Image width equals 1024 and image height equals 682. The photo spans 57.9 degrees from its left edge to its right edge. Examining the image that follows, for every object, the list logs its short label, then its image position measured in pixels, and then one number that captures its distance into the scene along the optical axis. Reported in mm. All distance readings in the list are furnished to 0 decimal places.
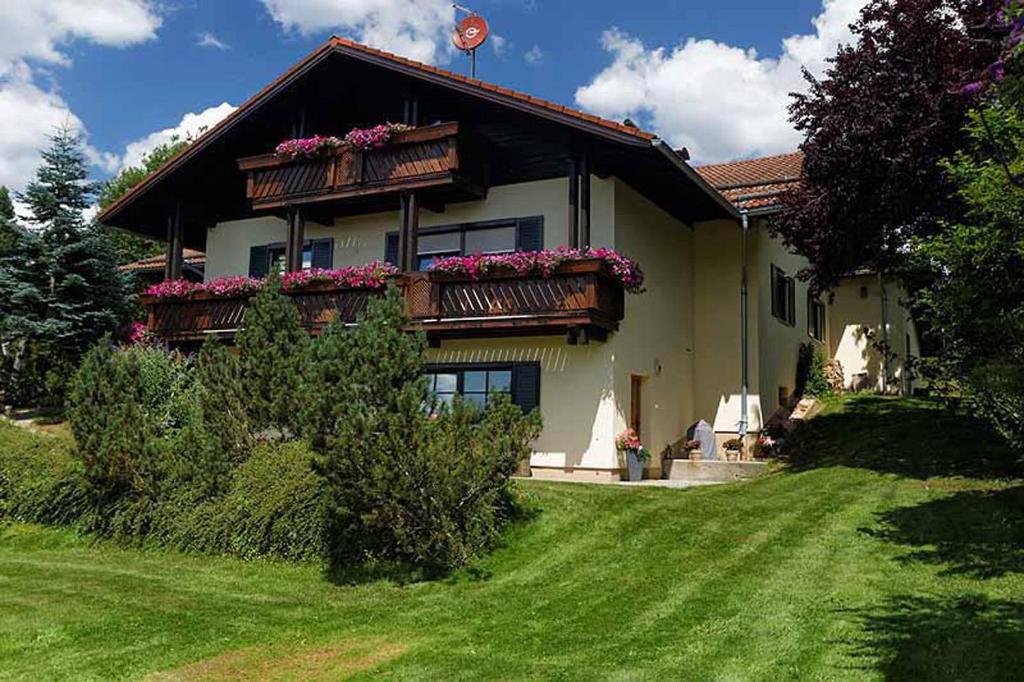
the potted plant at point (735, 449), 17672
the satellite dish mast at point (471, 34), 18203
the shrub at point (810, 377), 22656
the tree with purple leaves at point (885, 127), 13461
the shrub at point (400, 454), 9211
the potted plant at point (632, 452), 15297
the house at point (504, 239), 15211
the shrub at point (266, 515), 10312
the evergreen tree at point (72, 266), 21484
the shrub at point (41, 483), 12578
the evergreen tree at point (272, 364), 11727
